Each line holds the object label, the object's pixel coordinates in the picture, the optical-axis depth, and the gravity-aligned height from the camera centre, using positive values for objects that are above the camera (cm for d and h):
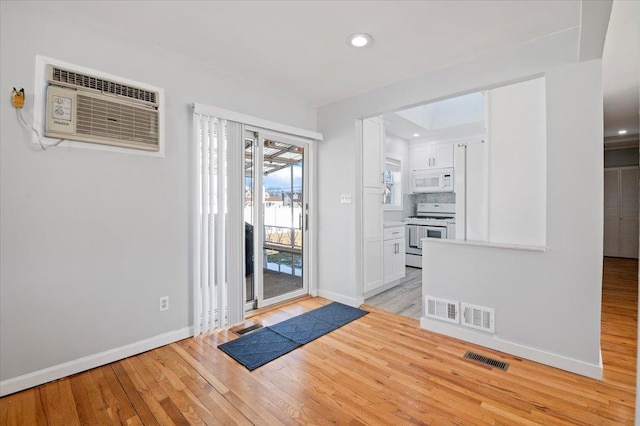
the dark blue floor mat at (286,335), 246 -120
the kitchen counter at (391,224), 443 -19
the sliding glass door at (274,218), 344 -7
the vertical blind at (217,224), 282 -12
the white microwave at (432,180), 581 +65
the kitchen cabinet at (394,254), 436 -65
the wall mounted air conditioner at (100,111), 209 +79
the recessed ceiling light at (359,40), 241 +146
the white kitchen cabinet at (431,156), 584 +116
